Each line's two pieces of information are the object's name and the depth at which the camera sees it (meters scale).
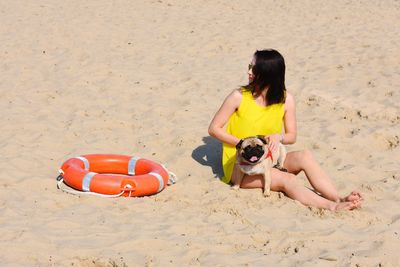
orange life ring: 4.43
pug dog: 4.24
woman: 4.35
